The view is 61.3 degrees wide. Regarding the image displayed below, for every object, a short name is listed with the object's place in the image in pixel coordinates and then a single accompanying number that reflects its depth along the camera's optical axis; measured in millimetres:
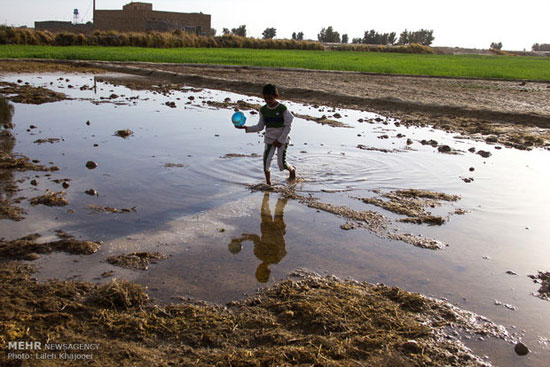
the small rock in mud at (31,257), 3879
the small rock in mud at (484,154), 8598
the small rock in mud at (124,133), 9039
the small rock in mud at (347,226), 5008
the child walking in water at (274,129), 6457
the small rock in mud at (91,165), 6779
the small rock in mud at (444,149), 8820
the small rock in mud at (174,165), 7137
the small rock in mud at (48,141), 8141
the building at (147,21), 61906
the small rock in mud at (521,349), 3012
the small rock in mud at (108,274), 3690
